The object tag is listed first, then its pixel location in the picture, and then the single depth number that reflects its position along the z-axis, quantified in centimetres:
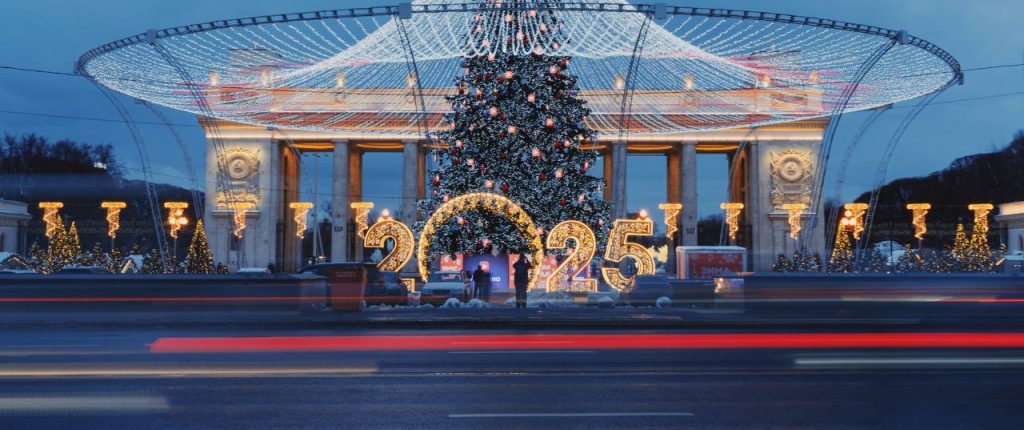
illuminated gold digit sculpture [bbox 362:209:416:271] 3362
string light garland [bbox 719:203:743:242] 6875
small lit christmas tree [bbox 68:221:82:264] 4962
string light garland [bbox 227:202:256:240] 6209
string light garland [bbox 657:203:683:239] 6344
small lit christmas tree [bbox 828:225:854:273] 4675
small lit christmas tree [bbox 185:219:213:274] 4216
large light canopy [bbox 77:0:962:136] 3054
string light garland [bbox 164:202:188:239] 5834
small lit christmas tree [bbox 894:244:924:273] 4567
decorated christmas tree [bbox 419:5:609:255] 3778
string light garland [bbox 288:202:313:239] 6594
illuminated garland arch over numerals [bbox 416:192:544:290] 3391
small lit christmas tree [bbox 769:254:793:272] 5025
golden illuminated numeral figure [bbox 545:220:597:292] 3312
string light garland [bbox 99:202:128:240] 5591
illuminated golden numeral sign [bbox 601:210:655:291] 3578
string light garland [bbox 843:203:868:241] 5513
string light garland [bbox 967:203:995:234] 5602
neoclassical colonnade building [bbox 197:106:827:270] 7181
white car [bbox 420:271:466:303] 3412
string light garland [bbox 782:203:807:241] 6693
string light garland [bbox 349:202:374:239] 6311
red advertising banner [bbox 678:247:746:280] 4247
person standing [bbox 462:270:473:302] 3547
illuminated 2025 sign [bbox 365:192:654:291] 3328
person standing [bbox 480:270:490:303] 3369
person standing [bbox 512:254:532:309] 2966
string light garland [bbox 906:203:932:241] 5934
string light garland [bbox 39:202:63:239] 5281
